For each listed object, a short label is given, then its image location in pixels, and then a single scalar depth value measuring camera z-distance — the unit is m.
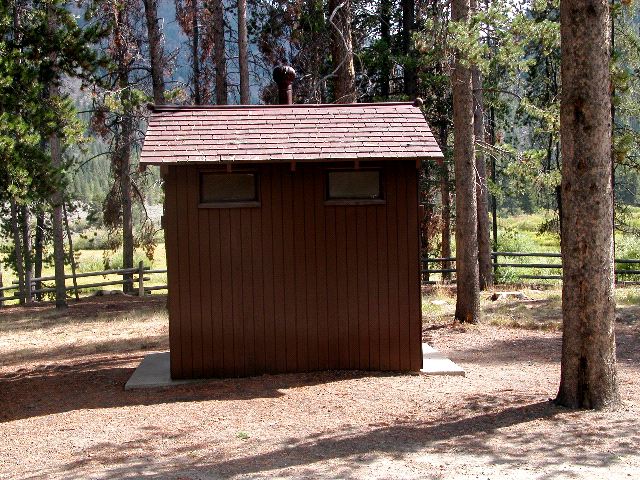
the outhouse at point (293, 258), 8.66
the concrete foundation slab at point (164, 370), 8.62
